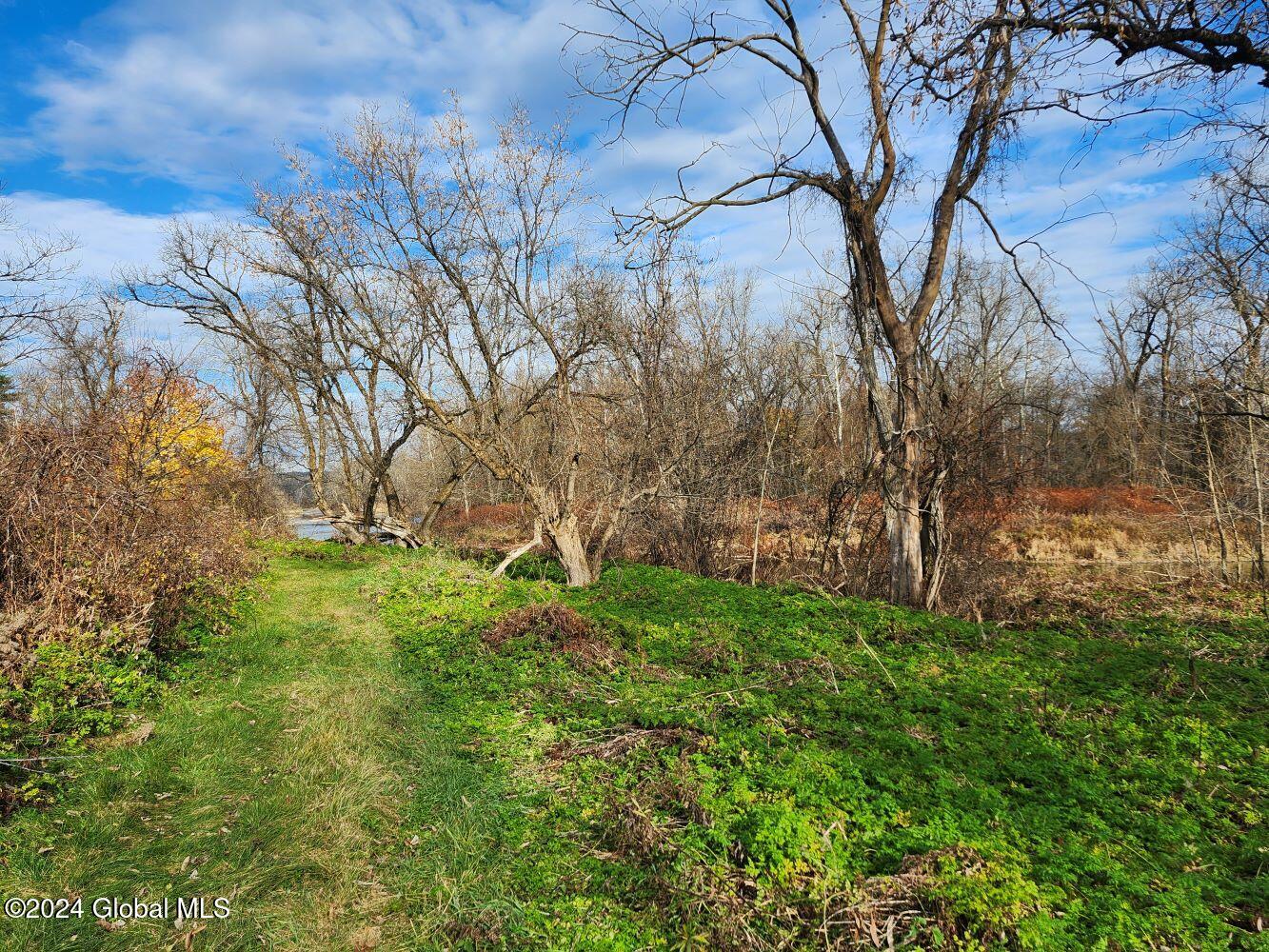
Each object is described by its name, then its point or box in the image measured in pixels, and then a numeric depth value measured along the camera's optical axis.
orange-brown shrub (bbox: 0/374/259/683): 4.88
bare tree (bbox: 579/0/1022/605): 6.61
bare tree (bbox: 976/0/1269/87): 4.03
